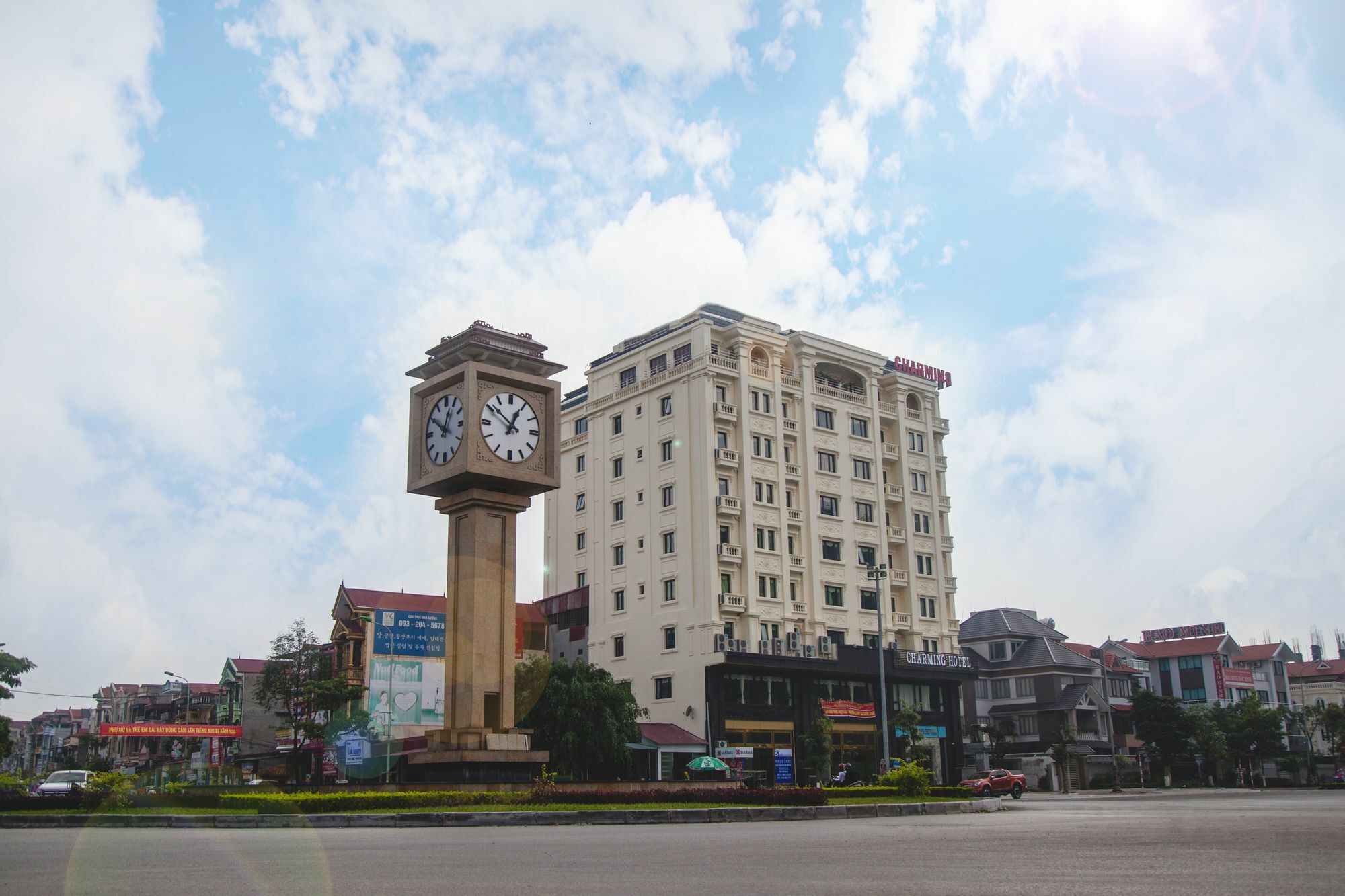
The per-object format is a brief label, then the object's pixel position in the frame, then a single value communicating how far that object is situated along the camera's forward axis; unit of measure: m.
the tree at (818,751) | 57.84
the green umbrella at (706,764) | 46.94
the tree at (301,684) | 53.66
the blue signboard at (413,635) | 48.81
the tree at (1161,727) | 74.69
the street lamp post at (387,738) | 43.92
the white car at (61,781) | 34.99
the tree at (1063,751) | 72.69
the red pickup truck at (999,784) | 47.56
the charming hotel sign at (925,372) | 72.88
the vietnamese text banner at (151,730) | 62.75
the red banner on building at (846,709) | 60.34
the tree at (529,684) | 48.66
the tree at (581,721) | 47.62
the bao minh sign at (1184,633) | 96.69
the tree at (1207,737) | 75.56
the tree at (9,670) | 61.78
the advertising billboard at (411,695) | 59.97
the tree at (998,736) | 75.88
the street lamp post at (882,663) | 48.69
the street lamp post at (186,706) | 85.18
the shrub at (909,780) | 32.62
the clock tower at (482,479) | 31.12
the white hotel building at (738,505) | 59.81
